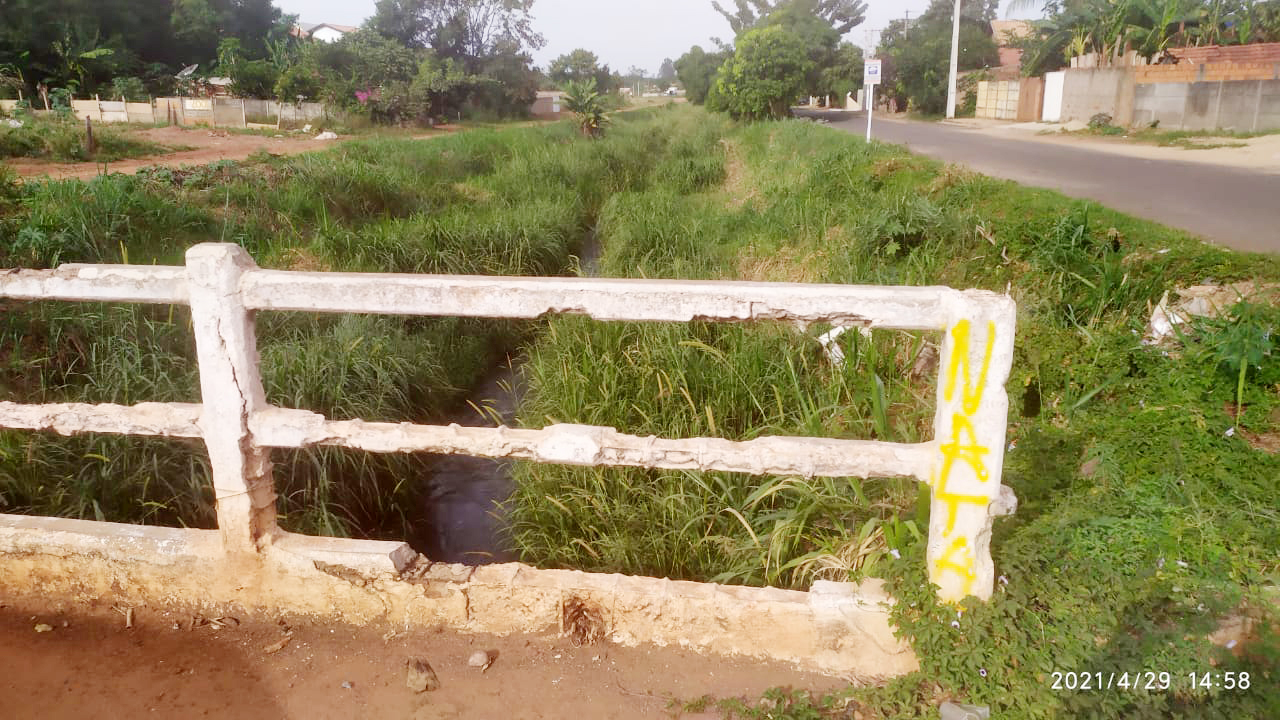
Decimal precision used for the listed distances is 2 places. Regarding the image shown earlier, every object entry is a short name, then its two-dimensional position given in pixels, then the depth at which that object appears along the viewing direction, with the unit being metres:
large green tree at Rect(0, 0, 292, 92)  24.58
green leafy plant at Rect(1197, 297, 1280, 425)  3.49
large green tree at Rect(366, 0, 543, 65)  35.88
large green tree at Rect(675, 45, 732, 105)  43.38
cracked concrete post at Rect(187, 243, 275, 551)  2.42
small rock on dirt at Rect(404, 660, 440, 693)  2.45
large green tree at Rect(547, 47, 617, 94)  48.22
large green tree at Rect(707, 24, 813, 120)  26.48
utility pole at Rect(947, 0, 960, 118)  30.84
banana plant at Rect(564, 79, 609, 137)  24.33
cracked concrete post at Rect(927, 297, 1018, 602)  2.11
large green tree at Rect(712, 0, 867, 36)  49.94
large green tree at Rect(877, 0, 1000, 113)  36.69
